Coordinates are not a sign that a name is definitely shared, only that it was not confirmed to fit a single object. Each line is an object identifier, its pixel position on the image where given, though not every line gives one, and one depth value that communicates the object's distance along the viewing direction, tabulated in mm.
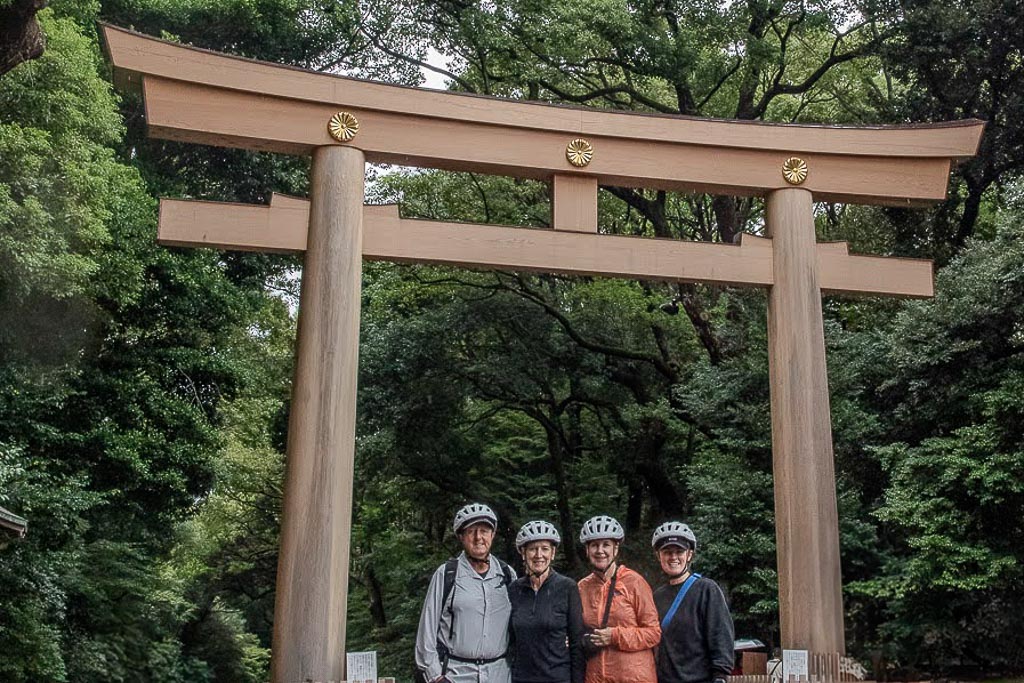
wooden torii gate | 6469
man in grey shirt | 4789
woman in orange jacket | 4609
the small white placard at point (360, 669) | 5930
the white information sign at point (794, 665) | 6383
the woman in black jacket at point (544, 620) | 4680
